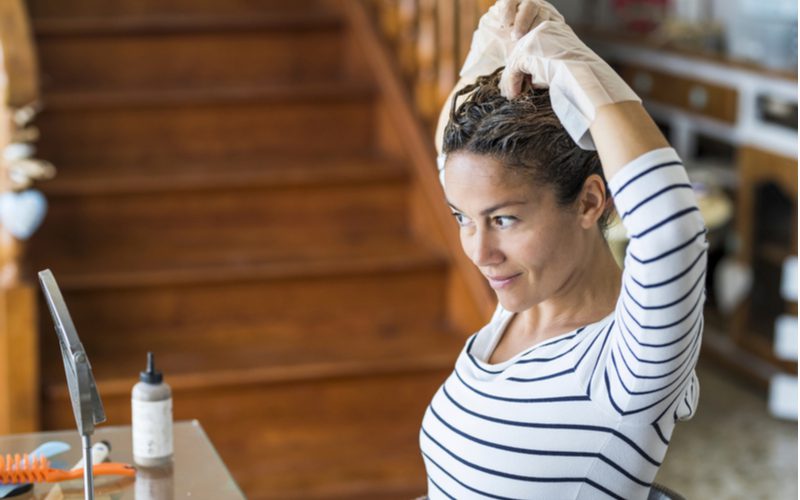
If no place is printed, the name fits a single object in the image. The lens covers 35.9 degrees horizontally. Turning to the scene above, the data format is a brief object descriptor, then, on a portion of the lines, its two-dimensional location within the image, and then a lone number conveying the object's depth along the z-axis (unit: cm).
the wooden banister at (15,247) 267
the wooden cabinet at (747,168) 414
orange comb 163
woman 120
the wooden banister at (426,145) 302
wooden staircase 295
